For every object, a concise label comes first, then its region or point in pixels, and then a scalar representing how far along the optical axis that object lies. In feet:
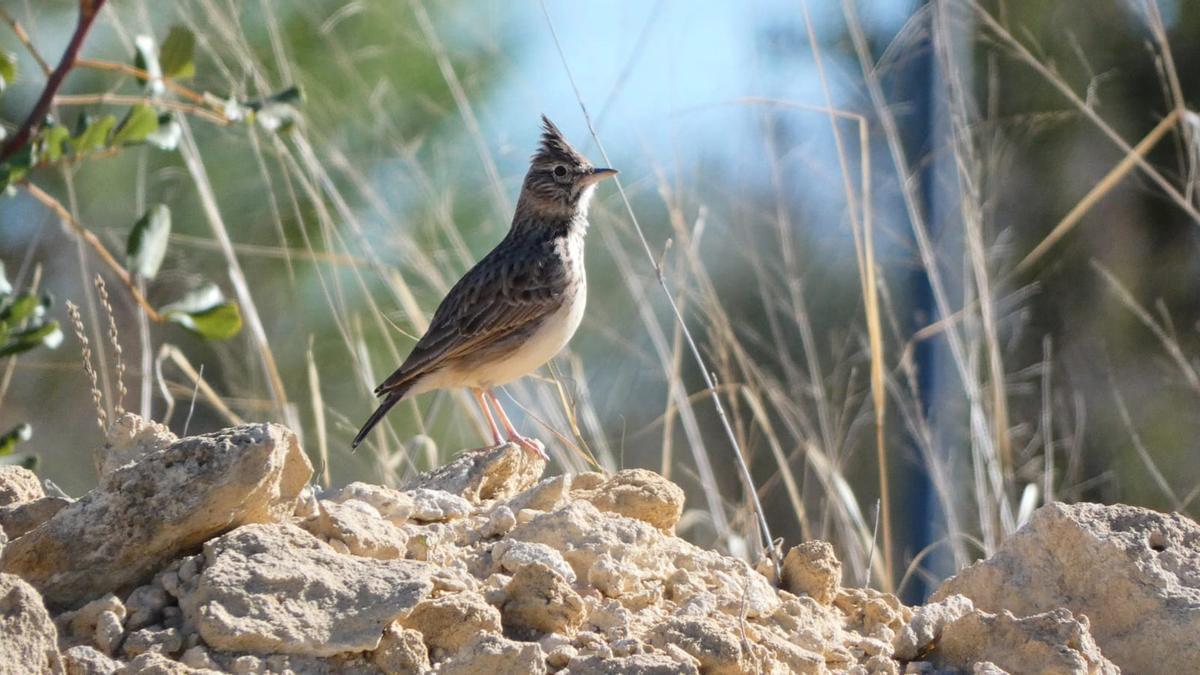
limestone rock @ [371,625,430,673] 17.17
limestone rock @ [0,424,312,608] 18.04
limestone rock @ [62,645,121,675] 16.25
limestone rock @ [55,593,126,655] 17.28
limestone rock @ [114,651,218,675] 16.21
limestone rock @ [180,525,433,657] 16.88
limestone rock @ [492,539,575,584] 19.39
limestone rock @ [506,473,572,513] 21.93
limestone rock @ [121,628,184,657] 16.88
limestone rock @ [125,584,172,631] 17.48
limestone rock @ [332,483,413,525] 20.80
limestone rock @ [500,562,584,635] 18.39
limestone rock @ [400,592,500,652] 17.79
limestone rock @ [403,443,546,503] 23.95
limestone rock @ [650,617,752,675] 17.74
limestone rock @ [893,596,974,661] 20.08
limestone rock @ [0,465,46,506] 21.83
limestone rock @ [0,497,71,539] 20.31
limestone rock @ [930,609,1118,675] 19.17
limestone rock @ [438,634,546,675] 17.03
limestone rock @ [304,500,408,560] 19.16
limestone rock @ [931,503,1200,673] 20.59
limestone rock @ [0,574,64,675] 15.53
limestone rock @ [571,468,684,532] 22.16
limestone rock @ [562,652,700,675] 17.26
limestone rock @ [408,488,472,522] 21.13
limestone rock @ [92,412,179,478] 21.61
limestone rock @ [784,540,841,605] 21.54
